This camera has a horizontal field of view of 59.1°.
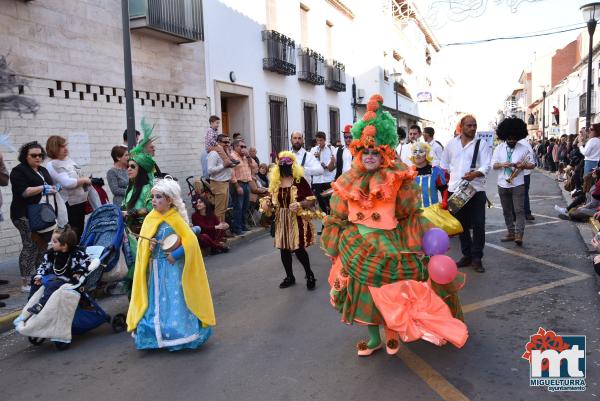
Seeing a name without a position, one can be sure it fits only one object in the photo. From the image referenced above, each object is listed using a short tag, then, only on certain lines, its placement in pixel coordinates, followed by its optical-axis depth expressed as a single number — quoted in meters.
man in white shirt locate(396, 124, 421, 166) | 9.43
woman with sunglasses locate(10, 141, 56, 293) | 6.35
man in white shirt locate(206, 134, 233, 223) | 9.82
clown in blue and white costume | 6.90
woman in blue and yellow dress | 4.49
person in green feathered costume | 5.50
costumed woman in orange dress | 3.76
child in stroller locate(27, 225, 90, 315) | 4.79
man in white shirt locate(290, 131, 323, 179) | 8.82
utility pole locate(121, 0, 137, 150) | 7.98
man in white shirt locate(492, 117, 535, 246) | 8.09
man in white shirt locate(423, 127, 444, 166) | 8.99
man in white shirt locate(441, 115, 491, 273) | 6.79
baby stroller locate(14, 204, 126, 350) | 4.67
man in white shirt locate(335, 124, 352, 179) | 10.25
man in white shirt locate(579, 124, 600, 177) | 11.93
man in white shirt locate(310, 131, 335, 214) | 10.20
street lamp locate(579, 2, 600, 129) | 12.66
